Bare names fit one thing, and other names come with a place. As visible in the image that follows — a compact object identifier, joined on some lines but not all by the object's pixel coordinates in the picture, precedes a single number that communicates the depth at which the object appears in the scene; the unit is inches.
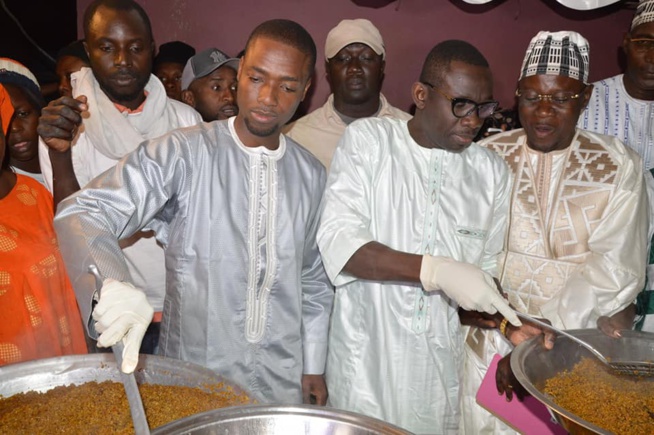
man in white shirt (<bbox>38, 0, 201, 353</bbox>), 91.5
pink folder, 80.0
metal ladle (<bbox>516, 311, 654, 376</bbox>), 64.2
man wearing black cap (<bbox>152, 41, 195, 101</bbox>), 137.5
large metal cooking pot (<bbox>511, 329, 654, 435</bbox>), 62.1
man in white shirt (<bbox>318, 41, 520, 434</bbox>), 80.6
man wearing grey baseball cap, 118.0
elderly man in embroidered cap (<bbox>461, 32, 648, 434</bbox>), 84.8
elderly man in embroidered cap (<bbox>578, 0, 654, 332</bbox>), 114.0
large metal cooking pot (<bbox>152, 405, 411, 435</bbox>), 44.9
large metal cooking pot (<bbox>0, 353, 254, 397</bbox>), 54.7
